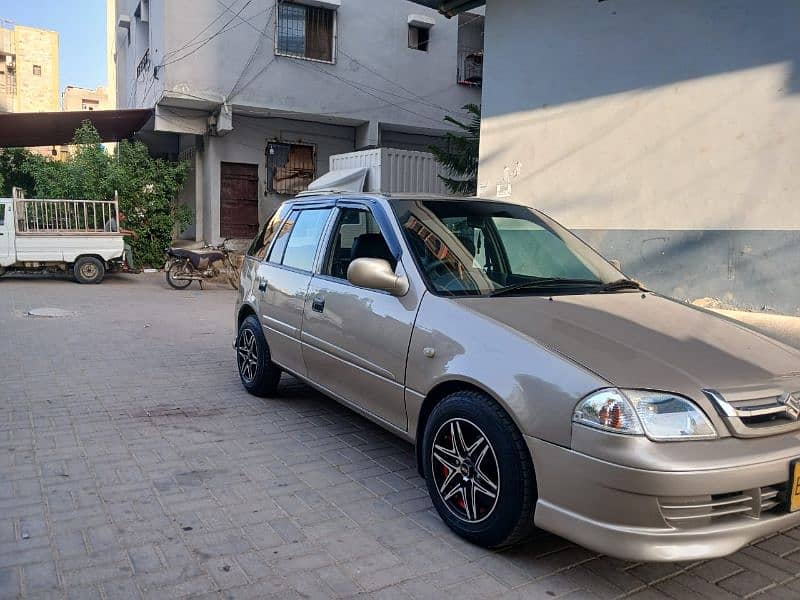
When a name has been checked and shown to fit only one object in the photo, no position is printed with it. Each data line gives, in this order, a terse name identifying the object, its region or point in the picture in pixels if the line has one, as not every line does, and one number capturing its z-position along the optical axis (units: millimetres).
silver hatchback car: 2498
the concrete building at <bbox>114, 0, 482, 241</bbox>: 16078
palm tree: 12984
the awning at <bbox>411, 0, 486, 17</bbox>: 10852
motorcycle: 14336
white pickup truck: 13977
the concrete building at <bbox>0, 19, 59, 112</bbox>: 46469
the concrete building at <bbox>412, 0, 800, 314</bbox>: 7211
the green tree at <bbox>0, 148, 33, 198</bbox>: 19047
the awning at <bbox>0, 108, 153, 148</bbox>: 16484
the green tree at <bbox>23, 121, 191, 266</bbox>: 15970
